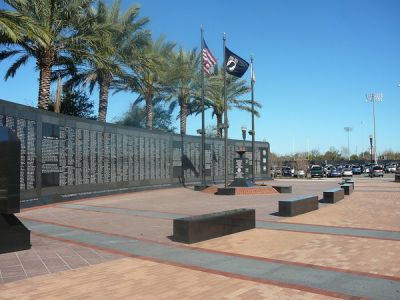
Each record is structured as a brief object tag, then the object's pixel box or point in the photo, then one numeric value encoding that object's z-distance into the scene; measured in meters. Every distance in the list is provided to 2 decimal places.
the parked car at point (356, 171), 68.75
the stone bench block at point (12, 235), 7.99
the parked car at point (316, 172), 55.44
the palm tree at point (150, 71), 26.28
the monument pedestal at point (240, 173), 24.53
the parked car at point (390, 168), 70.34
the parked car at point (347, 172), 57.41
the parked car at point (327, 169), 60.08
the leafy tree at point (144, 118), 44.47
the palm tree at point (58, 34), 19.11
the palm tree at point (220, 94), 38.25
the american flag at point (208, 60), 25.14
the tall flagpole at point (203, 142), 27.17
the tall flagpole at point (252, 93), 28.33
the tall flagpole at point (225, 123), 23.92
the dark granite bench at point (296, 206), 13.49
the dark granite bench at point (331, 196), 17.96
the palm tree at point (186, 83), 35.34
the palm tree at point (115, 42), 26.03
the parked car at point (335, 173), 57.94
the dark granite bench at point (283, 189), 24.16
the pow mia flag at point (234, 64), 24.70
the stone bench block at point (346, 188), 22.66
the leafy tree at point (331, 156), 115.62
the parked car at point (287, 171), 61.66
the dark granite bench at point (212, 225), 9.23
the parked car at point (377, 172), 53.62
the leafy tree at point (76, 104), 34.00
